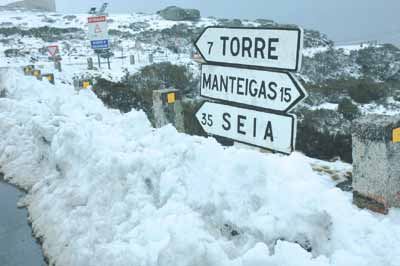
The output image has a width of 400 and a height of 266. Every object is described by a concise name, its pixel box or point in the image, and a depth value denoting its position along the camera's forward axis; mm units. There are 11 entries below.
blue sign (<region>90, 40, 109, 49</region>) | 21062
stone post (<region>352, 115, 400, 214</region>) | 3924
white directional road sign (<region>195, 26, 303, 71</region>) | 2896
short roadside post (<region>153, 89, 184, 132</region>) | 6121
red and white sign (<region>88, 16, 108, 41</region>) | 20844
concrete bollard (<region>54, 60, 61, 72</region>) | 20588
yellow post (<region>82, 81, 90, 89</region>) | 11133
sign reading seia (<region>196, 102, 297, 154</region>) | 3041
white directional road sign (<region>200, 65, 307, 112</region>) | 2973
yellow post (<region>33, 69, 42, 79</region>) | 14640
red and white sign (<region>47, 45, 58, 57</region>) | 19847
